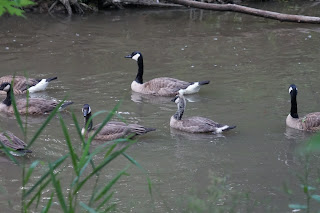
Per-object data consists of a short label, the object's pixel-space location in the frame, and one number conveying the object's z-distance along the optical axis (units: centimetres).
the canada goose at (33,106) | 2202
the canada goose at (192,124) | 1924
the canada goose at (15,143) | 1653
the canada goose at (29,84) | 2462
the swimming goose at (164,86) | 2436
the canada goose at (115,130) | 1873
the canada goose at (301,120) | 1962
